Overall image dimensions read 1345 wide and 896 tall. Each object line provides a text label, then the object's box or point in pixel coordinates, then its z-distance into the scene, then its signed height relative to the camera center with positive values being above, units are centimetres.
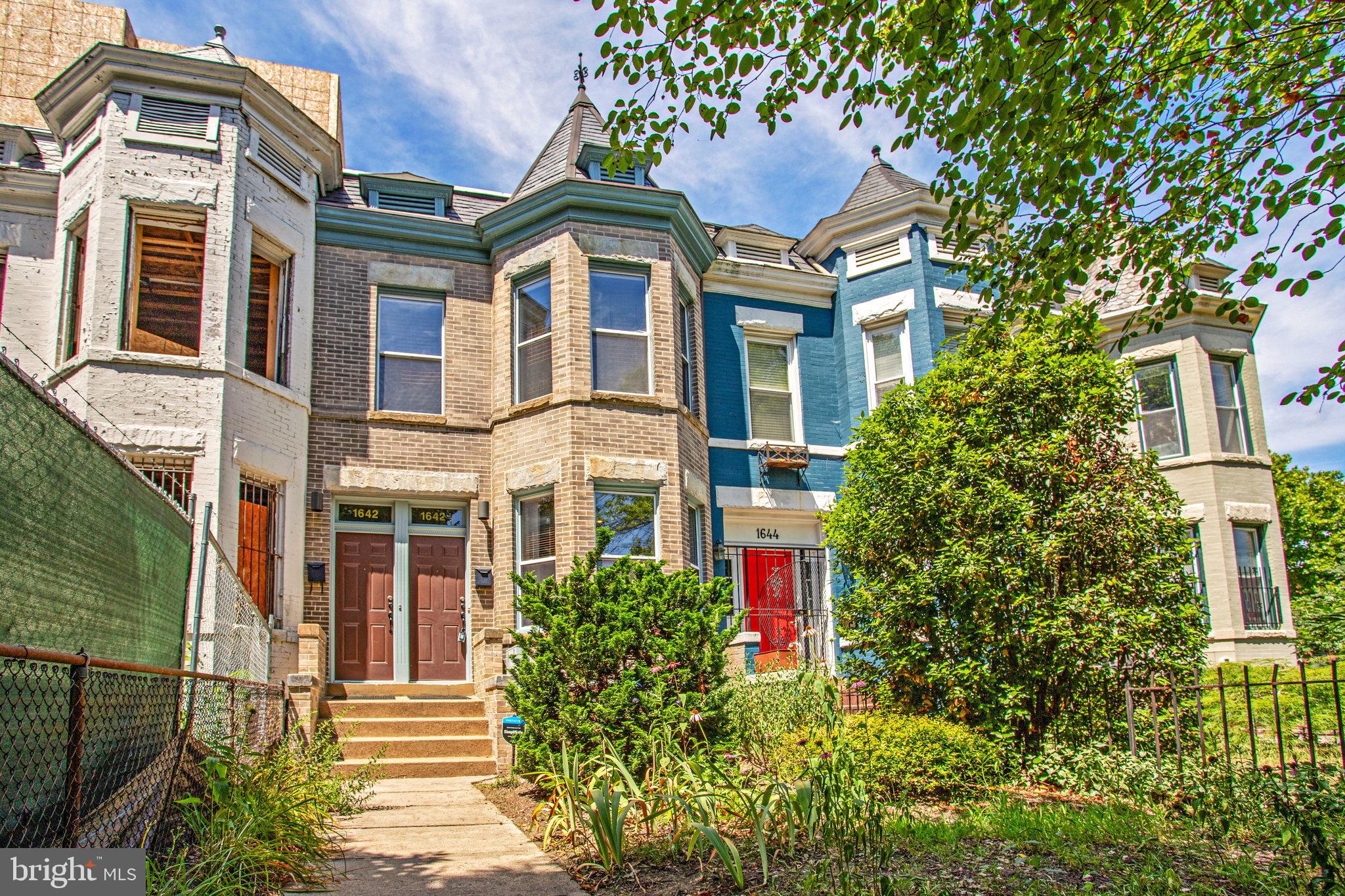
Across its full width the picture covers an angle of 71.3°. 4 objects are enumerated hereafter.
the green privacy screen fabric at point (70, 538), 395 +47
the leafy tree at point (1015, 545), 823 +53
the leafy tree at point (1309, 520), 2770 +229
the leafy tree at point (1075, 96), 557 +320
